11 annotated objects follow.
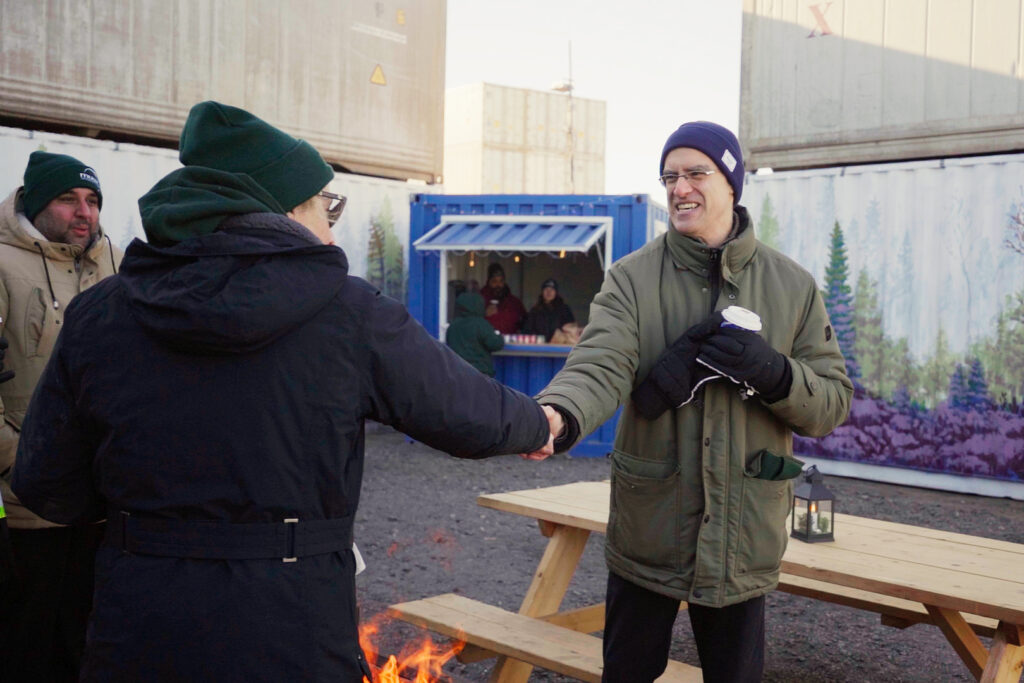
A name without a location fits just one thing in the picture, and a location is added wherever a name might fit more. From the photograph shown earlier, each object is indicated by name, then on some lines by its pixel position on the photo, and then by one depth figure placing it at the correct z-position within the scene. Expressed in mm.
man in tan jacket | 3092
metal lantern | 3723
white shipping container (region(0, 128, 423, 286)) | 8703
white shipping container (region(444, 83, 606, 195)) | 19781
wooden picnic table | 3025
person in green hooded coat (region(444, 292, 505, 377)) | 10336
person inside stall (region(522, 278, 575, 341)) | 11562
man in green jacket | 2531
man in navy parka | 1662
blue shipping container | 10164
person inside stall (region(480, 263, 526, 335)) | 11766
